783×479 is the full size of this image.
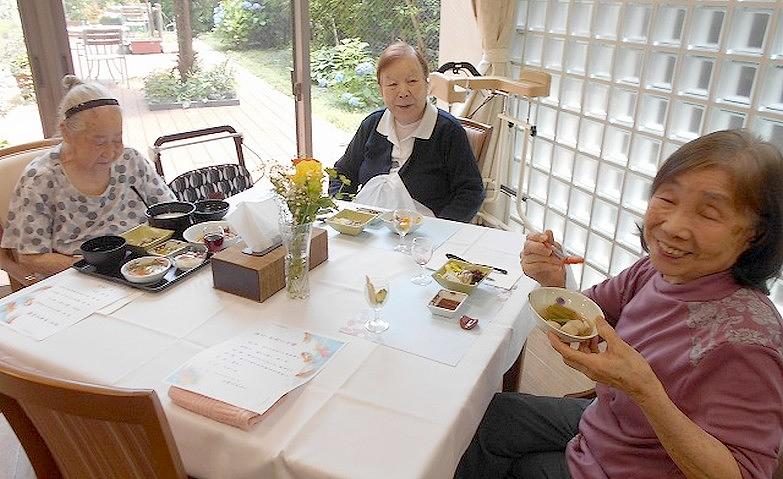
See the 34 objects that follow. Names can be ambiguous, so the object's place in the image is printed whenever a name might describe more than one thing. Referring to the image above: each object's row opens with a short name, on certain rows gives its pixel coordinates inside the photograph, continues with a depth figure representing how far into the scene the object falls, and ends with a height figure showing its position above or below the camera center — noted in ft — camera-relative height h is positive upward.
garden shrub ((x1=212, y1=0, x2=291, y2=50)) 10.39 -0.19
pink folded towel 3.25 -2.16
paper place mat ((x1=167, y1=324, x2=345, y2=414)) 3.46 -2.16
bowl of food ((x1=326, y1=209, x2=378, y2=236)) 5.90 -2.05
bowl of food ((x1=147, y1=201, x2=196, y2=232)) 5.76 -1.97
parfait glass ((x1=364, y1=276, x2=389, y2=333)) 4.19 -1.95
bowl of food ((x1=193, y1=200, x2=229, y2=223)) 6.03 -2.00
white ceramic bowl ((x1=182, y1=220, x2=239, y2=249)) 5.51 -2.05
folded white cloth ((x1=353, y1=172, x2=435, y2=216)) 7.01 -2.06
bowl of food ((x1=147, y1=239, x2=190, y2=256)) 5.37 -2.12
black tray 4.78 -2.15
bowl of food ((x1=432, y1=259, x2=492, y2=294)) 4.74 -2.05
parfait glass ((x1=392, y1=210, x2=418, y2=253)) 5.67 -1.96
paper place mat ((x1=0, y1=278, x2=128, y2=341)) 4.24 -2.19
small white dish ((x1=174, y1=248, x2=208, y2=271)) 5.10 -2.11
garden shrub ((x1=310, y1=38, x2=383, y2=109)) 12.01 -1.20
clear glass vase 4.50 -1.84
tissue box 4.57 -1.98
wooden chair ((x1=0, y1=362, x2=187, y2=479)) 2.67 -2.08
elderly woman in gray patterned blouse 5.74 -1.77
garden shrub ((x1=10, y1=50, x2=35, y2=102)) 8.54 -0.96
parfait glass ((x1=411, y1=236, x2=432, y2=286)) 4.99 -1.97
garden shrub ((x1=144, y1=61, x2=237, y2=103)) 10.05 -1.28
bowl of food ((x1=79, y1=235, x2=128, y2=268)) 5.01 -2.02
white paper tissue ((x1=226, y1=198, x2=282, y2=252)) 4.74 -1.66
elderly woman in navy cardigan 7.36 -1.63
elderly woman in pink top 2.89 -1.66
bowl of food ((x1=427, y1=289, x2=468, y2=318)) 4.39 -2.11
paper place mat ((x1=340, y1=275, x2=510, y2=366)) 4.02 -2.17
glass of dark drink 5.41 -2.04
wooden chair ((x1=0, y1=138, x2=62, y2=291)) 5.95 -1.78
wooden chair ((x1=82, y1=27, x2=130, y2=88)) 9.02 -0.61
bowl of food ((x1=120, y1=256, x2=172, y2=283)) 4.82 -2.11
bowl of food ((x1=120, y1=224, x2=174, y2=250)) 5.45 -2.06
